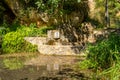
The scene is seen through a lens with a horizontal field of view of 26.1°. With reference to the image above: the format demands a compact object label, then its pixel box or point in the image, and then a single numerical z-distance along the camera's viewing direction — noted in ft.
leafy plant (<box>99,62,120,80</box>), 30.42
